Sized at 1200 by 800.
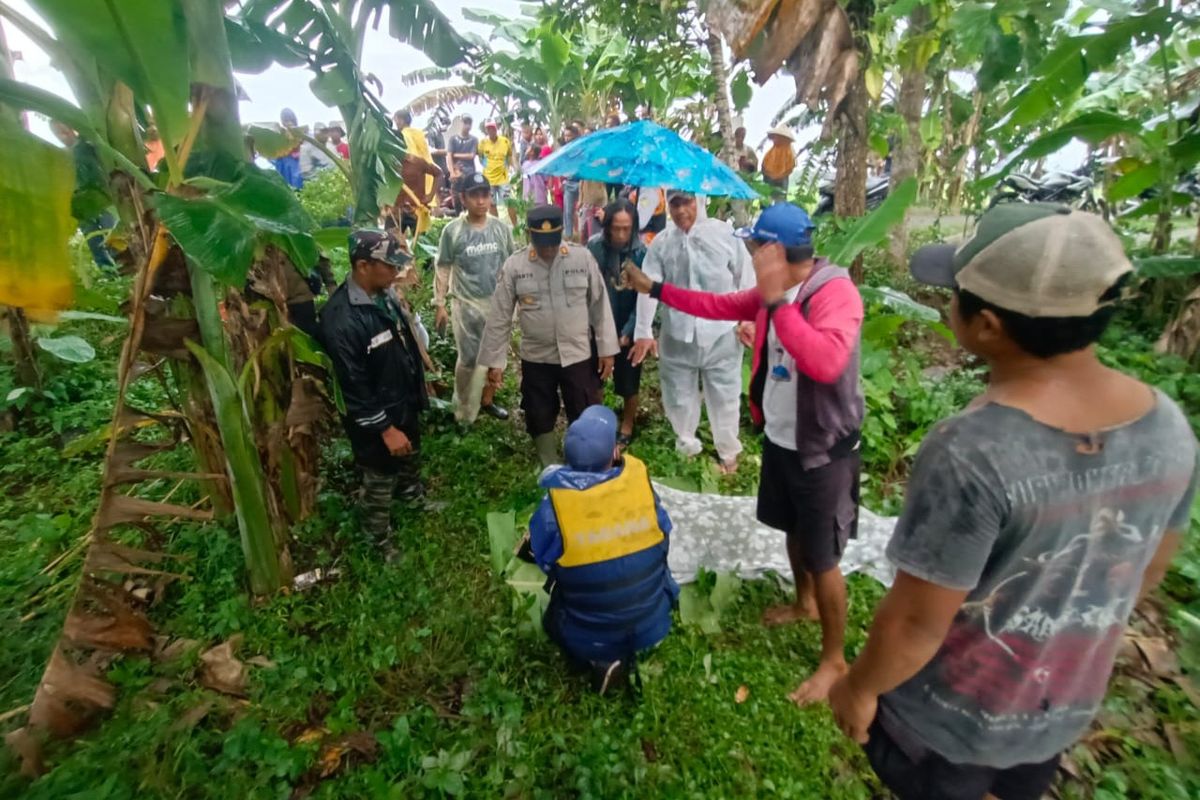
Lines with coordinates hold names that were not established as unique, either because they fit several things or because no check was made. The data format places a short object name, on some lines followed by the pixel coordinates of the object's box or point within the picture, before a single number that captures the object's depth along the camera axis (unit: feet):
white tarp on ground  10.64
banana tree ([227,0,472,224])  10.80
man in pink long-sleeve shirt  6.80
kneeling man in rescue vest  7.30
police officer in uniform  12.17
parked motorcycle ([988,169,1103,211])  22.67
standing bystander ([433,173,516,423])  15.24
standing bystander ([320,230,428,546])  9.88
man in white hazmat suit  12.76
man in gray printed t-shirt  3.23
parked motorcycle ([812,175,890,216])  28.62
